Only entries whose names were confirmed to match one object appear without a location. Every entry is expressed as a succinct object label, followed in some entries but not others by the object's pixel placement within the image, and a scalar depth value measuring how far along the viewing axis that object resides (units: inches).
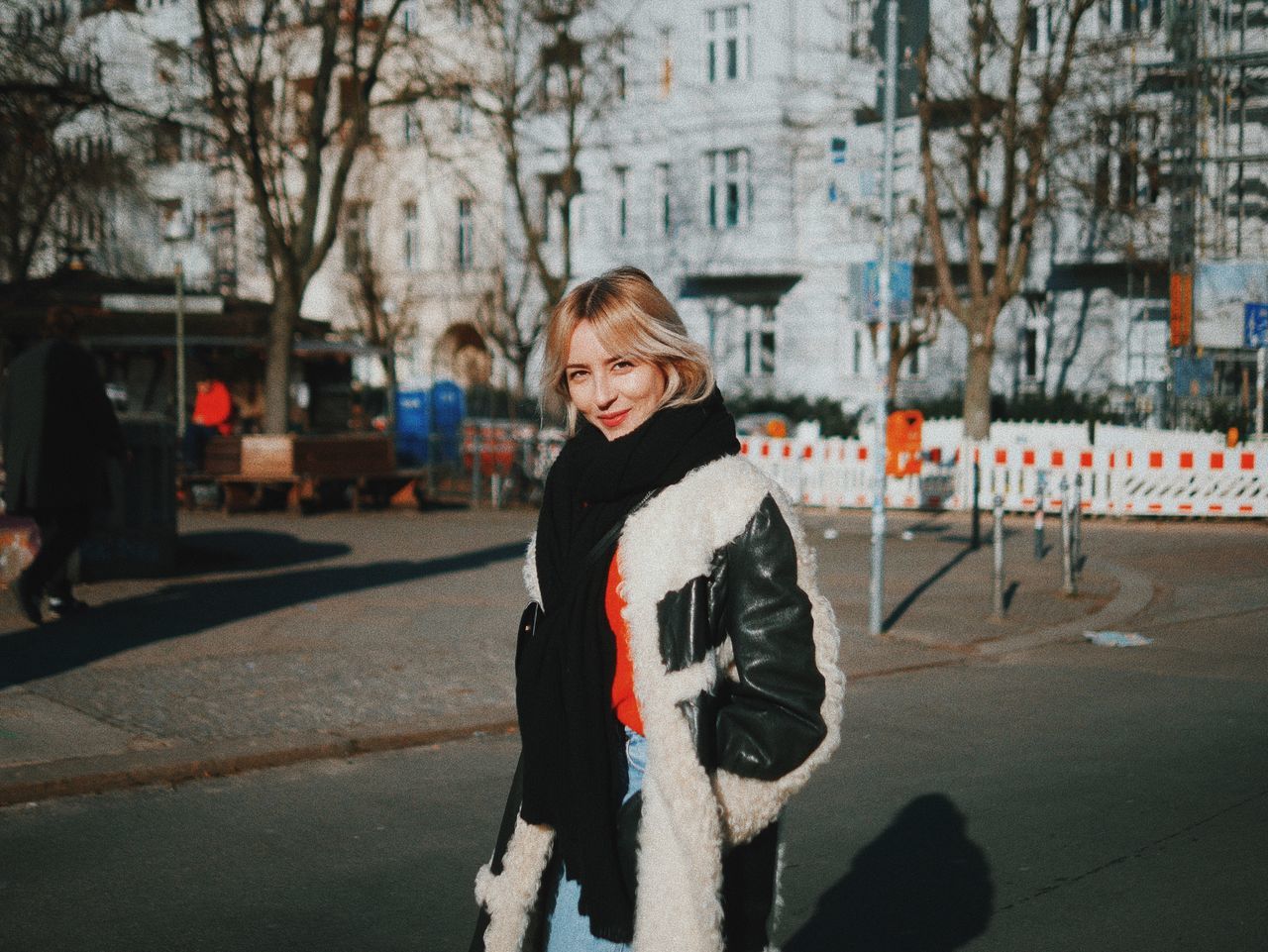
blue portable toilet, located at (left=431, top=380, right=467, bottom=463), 1137.1
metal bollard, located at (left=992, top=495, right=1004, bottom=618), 437.4
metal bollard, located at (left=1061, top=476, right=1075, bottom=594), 487.5
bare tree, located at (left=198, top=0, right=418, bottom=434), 714.8
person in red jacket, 895.1
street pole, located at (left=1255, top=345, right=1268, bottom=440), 879.1
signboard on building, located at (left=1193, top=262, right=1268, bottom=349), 1010.1
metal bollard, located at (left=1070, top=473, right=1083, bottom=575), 508.4
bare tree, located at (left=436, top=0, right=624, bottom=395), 1058.1
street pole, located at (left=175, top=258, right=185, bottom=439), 679.1
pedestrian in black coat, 377.7
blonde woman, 96.0
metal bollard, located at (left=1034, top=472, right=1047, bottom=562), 531.8
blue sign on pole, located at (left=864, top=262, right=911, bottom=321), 415.8
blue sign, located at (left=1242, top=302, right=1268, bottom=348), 839.1
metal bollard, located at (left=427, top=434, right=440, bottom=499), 919.0
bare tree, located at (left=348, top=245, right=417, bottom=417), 1542.8
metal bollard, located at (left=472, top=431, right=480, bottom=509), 851.4
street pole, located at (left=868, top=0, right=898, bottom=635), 393.1
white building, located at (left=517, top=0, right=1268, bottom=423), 1286.9
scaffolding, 1049.5
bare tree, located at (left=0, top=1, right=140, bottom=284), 575.2
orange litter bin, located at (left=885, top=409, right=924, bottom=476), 496.7
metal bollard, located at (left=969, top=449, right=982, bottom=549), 610.9
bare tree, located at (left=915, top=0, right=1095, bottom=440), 925.2
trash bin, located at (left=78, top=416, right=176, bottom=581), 474.0
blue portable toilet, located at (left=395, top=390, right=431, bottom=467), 1101.1
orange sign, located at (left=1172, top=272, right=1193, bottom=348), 1010.7
